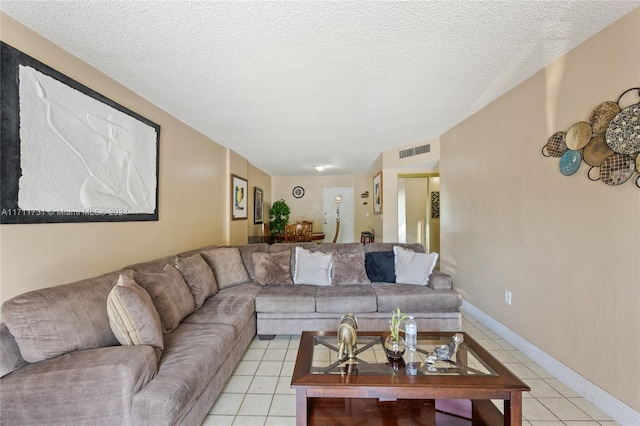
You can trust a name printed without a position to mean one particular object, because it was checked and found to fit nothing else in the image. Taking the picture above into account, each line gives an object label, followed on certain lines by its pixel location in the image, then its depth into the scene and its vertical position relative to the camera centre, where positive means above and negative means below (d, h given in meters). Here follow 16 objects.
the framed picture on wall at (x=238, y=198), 4.30 +0.31
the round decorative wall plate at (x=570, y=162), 1.80 +0.39
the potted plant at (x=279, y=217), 6.36 -0.03
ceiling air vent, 3.95 +1.04
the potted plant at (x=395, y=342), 1.47 -0.73
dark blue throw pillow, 2.89 -0.57
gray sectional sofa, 1.13 -0.77
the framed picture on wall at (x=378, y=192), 4.75 +0.47
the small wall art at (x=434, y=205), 6.22 +0.27
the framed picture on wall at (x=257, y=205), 5.63 +0.25
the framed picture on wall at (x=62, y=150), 1.40 +0.42
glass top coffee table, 1.22 -0.81
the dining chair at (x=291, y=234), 5.27 -0.37
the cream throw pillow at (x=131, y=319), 1.39 -0.56
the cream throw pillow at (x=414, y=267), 2.77 -0.55
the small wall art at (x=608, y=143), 1.48 +0.47
